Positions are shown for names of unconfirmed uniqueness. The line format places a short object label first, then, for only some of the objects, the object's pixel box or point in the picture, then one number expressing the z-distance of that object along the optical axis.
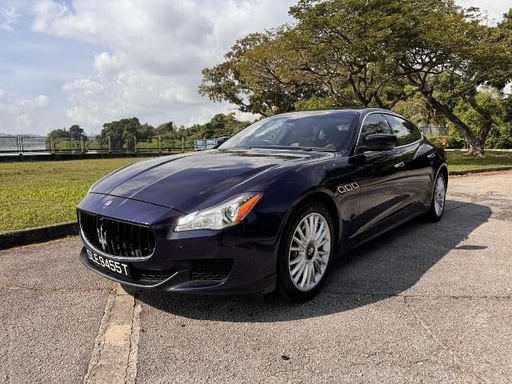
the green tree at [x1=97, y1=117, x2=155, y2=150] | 27.03
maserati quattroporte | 2.59
